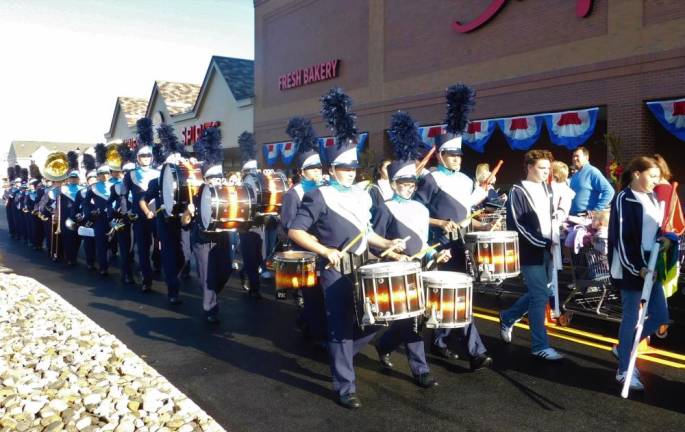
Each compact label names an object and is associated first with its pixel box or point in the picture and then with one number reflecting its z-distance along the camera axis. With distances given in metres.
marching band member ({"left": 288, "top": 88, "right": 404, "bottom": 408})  4.55
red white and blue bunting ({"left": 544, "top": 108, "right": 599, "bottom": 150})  13.98
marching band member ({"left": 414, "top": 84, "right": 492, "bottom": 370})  5.67
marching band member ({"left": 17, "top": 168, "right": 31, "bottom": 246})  17.66
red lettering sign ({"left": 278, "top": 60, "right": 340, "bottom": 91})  22.59
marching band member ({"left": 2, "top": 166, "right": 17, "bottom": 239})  19.92
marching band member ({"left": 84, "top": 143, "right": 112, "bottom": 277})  11.05
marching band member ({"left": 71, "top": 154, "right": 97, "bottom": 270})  11.53
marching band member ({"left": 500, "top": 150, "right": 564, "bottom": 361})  5.42
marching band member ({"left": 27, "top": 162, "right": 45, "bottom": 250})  16.12
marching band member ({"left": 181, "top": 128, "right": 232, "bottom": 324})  7.33
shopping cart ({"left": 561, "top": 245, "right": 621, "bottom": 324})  6.63
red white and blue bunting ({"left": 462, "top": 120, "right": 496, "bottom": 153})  16.36
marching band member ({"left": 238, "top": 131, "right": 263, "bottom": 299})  8.91
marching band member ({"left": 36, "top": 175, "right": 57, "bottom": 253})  13.92
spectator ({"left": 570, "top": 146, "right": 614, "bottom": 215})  8.57
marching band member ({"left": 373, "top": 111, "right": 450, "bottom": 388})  4.89
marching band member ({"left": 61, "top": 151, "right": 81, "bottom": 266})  12.57
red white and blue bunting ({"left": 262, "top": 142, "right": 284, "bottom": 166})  25.72
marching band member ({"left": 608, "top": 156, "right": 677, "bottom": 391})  4.59
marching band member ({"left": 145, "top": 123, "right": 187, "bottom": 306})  8.45
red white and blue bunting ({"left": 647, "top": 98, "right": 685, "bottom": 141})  12.46
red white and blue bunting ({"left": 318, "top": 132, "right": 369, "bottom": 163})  20.80
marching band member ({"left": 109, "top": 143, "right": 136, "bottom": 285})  10.12
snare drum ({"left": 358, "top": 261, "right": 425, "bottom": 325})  4.20
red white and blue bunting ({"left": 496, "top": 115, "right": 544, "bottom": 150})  15.23
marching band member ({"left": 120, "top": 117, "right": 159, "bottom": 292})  9.32
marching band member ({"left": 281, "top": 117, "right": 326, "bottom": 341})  6.01
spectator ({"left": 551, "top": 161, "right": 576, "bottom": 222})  8.03
